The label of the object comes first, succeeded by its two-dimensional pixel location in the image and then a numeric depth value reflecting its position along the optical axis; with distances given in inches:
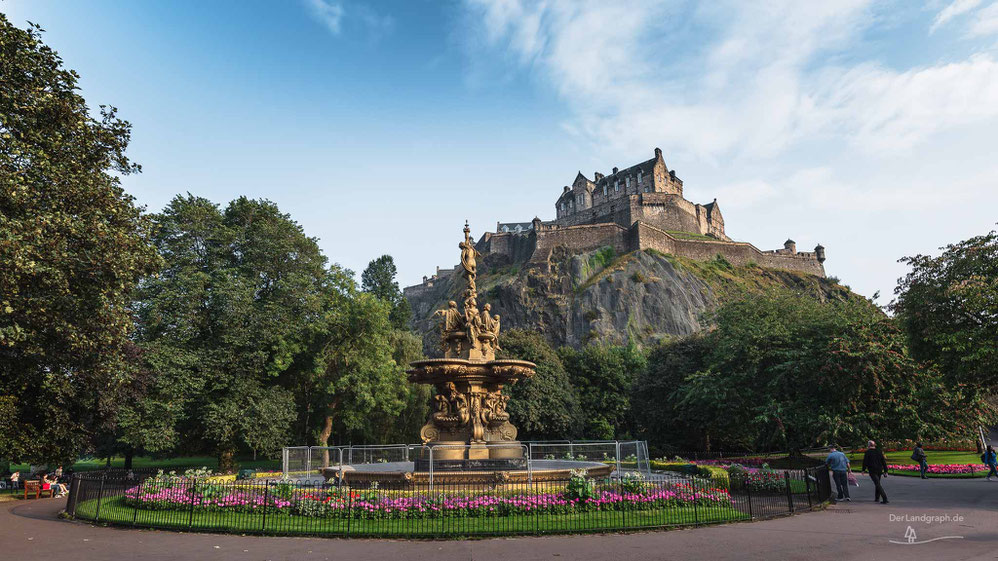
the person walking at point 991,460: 801.6
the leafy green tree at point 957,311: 646.5
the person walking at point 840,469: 612.6
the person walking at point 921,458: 845.8
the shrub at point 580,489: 492.4
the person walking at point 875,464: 585.6
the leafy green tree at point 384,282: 2480.1
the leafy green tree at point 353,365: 1240.2
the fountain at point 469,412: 601.9
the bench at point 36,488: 851.8
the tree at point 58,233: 481.7
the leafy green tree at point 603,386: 1850.4
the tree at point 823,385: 898.7
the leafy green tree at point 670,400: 1505.9
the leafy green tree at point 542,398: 1585.9
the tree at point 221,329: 989.2
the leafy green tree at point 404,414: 1437.0
